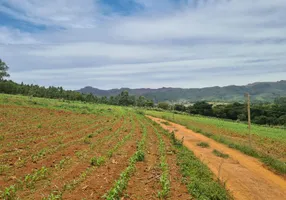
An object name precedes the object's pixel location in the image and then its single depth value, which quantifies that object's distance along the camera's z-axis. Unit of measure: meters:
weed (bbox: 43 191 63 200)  6.65
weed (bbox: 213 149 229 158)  15.39
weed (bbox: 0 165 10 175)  8.75
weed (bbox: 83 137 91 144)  15.63
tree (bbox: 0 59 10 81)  84.40
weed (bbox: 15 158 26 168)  9.58
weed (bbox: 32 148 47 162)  10.66
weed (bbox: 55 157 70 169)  9.80
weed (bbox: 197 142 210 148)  18.62
